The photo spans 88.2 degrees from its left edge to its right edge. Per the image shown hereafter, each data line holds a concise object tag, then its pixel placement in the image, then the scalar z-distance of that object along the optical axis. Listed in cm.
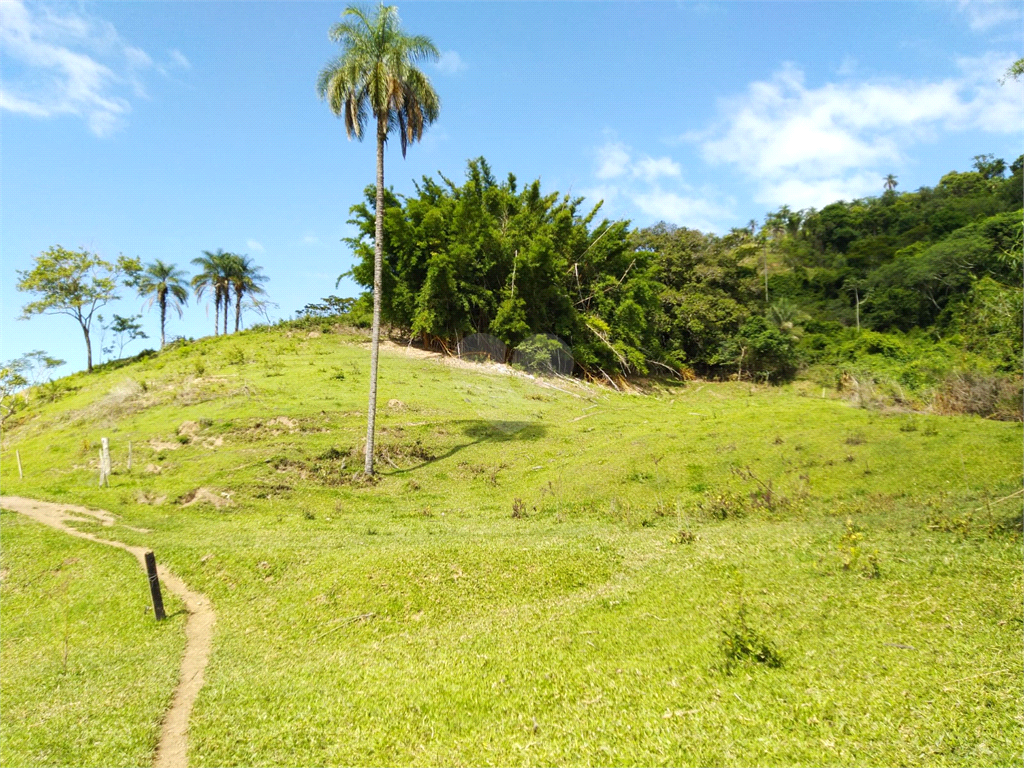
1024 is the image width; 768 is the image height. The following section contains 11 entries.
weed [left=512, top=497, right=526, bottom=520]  1540
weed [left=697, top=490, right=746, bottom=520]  1362
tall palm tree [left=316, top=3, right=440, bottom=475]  1888
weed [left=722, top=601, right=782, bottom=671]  596
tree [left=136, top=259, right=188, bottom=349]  5128
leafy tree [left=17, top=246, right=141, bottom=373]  4366
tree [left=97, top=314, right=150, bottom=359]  5084
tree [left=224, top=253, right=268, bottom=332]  5634
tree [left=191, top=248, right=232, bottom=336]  5503
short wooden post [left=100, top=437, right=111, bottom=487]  1880
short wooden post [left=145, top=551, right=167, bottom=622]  971
